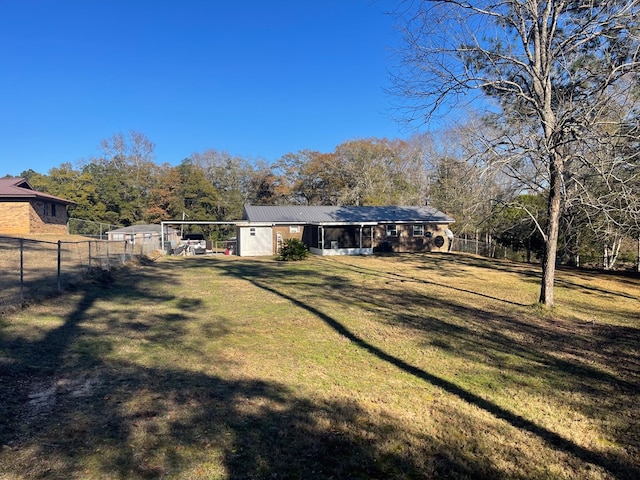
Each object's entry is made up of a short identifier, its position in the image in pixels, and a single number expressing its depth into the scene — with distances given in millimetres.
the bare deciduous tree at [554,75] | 8781
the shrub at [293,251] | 22953
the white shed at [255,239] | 28500
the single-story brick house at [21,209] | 26469
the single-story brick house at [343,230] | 28484
